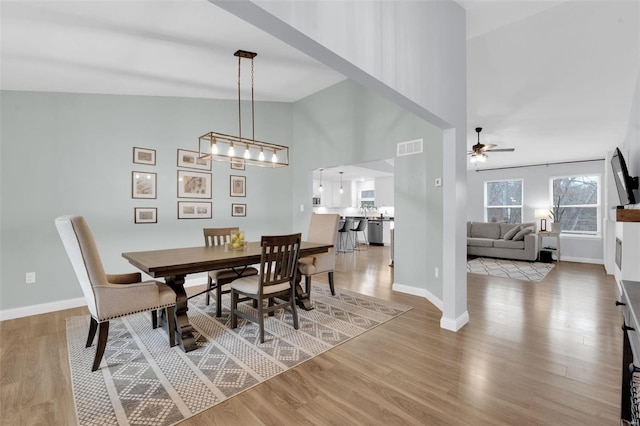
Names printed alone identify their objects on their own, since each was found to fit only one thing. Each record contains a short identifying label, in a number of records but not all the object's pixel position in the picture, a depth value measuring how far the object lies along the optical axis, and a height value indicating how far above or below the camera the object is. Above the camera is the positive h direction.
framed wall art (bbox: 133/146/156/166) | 3.93 +0.74
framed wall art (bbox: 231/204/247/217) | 4.87 +0.00
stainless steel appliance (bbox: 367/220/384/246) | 9.52 -0.75
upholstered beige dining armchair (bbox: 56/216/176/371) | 2.04 -0.58
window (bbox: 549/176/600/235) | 7.19 +0.18
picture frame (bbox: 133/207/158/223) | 3.94 -0.06
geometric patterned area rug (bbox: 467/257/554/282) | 5.29 -1.18
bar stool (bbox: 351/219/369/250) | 8.47 -0.54
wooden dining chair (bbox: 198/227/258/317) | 3.20 -0.71
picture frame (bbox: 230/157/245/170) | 4.76 +0.72
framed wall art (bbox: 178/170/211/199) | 4.33 +0.39
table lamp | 7.52 -0.17
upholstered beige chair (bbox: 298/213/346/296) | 3.54 -0.43
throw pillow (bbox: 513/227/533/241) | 6.75 -0.54
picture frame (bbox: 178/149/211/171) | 4.33 +0.75
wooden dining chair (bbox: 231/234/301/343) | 2.56 -0.65
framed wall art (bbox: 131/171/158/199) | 3.92 +0.35
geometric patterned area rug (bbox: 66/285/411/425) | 1.75 -1.15
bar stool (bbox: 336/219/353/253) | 8.06 -0.73
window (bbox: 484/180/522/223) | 8.41 +0.25
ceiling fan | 5.17 +1.04
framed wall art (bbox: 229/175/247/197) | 4.85 +0.41
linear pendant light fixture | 2.99 +0.73
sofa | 6.68 -0.74
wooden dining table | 2.33 -0.45
